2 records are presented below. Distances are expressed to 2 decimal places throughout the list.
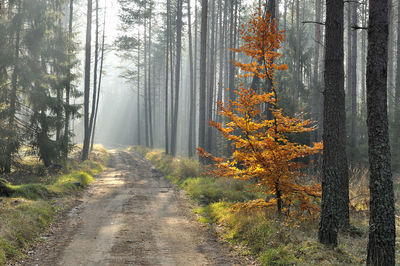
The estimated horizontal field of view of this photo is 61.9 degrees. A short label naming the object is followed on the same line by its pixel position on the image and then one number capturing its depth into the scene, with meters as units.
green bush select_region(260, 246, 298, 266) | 5.93
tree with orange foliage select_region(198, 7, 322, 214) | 7.56
